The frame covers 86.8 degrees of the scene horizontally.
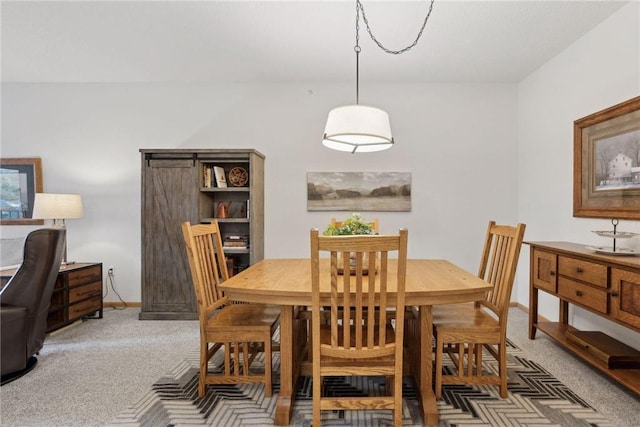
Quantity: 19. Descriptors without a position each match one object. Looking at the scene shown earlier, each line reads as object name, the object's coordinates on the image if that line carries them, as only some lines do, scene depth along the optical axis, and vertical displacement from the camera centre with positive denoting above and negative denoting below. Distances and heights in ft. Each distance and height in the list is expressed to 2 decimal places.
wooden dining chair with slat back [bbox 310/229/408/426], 4.98 -1.80
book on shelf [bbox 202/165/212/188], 12.20 +1.19
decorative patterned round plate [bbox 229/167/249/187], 12.61 +1.25
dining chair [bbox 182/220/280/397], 6.60 -2.29
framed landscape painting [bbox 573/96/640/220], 8.07 +1.25
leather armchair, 7.46 -2.16
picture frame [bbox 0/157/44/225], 13.38 +0.92
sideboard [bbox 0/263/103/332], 10.53 -2.80
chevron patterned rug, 6.04 -3.75
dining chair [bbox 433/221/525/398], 6.39 -2.24
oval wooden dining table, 5.67 -1.50
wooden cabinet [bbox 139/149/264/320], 11.72 -0.34
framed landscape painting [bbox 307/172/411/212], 13.23 +0.76
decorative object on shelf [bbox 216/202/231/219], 12.56 +0.01
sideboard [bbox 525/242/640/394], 6.57 -1.89
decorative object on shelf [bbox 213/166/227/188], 12.27 +1.25
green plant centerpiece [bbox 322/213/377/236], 6.92 -0.38
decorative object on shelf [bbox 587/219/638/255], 7.33 -0.85
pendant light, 6.66 +1.67
